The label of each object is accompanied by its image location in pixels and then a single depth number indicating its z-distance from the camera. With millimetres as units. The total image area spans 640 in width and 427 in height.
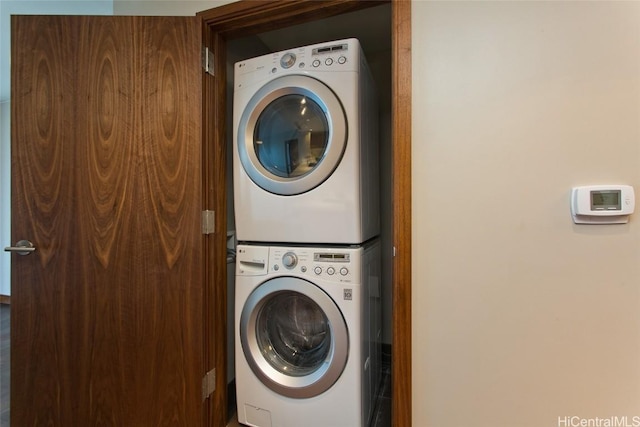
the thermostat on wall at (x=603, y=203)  841
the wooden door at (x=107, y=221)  1267
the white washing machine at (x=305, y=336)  1208
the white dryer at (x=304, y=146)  1237
